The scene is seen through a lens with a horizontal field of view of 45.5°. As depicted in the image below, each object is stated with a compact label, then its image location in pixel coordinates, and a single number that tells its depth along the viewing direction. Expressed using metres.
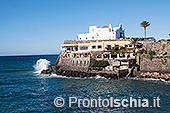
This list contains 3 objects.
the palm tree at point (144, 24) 76.62
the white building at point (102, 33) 81.88
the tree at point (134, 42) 70.44
